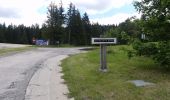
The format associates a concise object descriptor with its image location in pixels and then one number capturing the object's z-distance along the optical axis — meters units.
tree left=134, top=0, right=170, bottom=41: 6.18
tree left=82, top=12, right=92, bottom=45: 37.79
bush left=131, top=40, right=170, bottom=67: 5.82
